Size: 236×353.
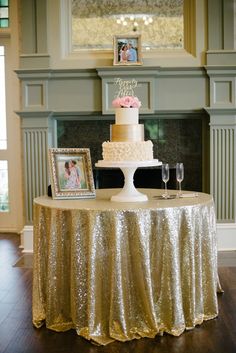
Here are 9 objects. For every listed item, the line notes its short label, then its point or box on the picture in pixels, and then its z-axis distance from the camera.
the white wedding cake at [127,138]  2.91
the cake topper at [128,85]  4.82
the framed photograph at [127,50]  4.89
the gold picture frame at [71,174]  3.06
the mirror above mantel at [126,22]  5.04
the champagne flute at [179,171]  3.22
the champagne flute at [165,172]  3.20
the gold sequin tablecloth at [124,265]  2.64
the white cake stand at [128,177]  2.89
